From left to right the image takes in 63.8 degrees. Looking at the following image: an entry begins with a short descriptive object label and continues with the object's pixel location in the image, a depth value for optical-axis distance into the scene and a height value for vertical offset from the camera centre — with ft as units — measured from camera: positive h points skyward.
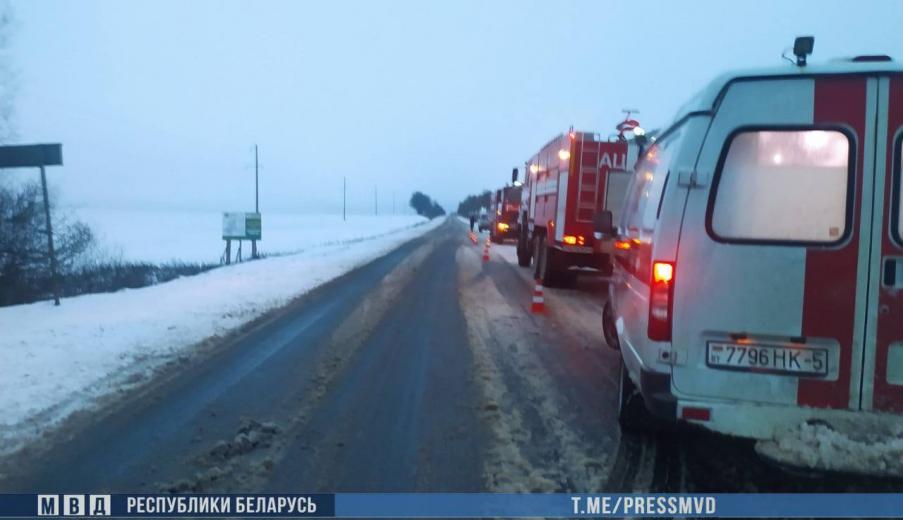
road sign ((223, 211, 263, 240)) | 94.02 -3.79
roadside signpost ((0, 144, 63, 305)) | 38.40 +2.00
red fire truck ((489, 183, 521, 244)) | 100.27 -1.44
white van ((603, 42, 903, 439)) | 12.83 -0.87
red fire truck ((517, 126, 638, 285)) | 44.68 +0.69
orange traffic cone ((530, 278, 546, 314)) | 39.45 -5.36
